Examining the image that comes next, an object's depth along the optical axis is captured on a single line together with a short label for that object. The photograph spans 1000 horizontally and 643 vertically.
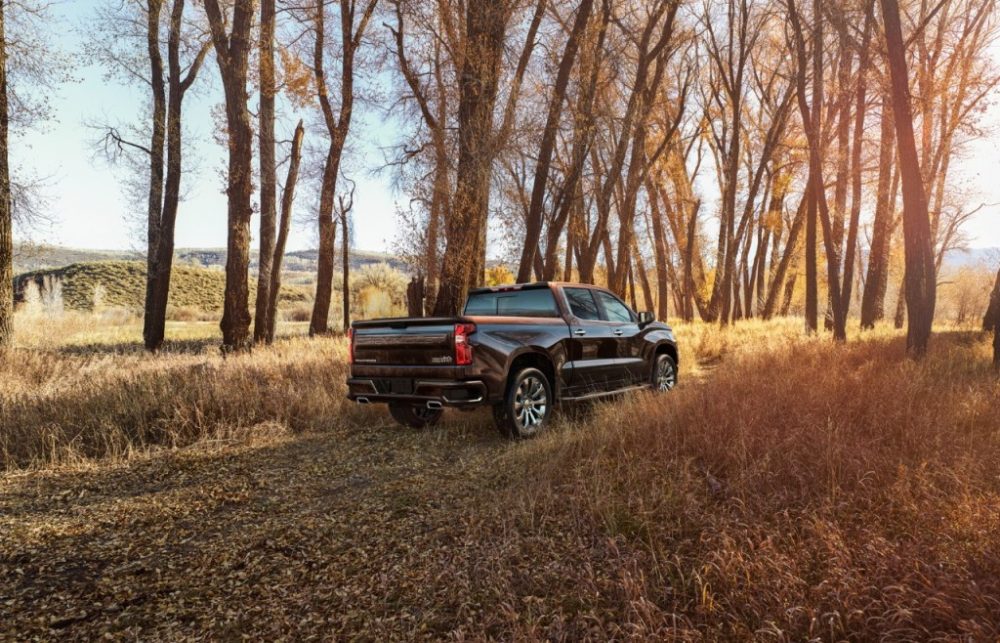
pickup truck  6.00
